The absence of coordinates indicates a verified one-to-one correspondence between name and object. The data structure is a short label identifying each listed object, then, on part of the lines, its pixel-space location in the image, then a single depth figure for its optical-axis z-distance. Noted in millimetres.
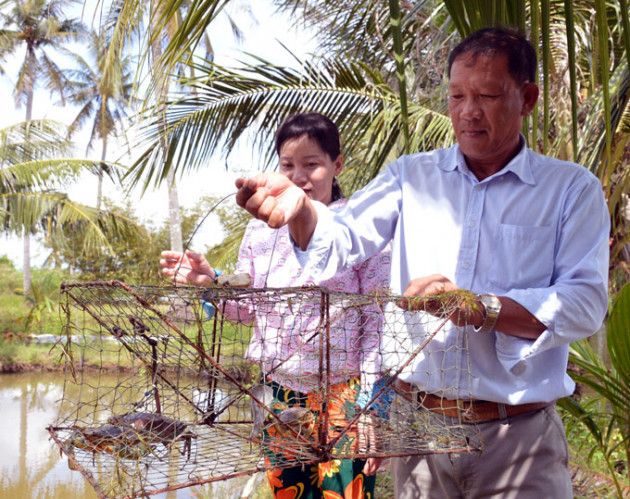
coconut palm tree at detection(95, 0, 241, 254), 1585
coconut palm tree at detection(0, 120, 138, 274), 14750
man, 1335
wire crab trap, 1186
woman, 1729
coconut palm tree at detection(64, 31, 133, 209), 32031
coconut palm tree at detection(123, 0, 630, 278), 4395
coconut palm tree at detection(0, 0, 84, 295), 26559
